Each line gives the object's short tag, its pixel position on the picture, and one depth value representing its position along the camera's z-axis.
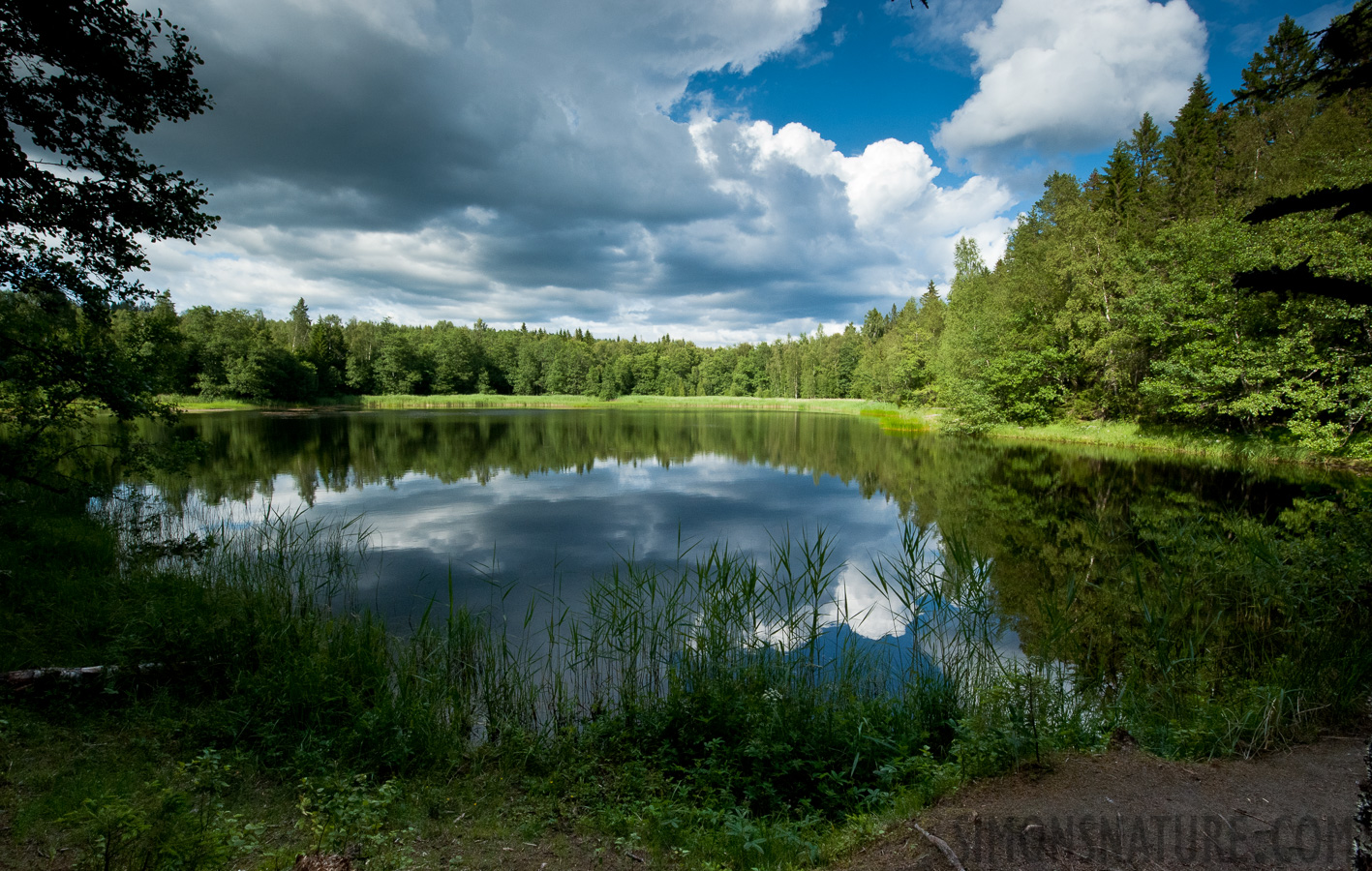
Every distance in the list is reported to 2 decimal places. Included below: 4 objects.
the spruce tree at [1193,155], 29.88
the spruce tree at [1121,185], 35.50
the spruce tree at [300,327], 79.19
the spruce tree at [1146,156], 34.09
